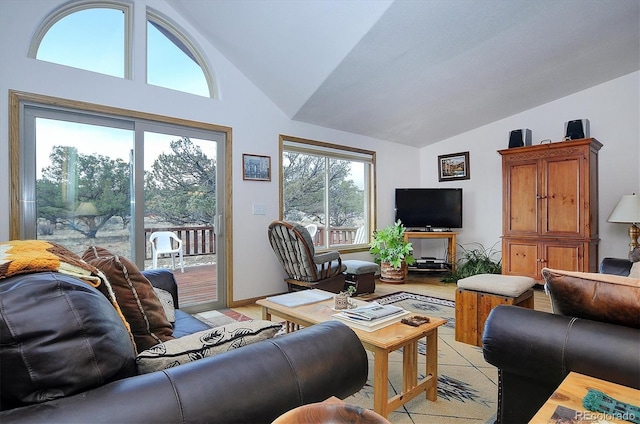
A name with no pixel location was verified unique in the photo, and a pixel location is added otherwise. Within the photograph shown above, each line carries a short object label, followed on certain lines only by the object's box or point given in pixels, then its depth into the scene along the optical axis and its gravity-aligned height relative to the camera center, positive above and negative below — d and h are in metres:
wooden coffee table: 1.64 -0.69
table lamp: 3.85 -0.06
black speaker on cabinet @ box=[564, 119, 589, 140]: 4.39 +0.99
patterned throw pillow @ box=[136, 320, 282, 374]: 0.88 -0.37
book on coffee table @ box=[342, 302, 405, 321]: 1.88 -0.56
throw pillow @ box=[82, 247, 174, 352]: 1.21 -0.32
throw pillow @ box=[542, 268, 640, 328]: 1.16 -0.30
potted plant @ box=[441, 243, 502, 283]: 5.24 -0.84
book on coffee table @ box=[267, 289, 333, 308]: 2.31 -0.61
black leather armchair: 1.09 -0.49
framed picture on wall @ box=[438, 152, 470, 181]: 5.84 +0.72
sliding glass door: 2.93 +0.21
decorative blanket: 0.80 -0.13
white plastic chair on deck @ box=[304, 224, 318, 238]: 5.02 -0.26
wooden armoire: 4.23 +0.02
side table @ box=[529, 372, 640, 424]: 0.85 -0.51
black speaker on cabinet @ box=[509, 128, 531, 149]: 4.86 +0.98
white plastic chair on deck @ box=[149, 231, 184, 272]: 3.52 -0.35
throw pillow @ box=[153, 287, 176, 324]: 1.99 -0.55
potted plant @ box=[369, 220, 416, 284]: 4.94 -0.61
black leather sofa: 0.67 -0.38
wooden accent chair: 3.54 -0.53
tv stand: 5.42 -0.41
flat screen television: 5.70 +0.03
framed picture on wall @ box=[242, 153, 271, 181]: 4.04 +0.50
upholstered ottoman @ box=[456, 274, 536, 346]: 2.53 -0.66
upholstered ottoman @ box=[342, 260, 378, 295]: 4.26 -0.81
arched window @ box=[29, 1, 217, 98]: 2.98 +1.53
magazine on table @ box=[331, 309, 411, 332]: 1.81 -0.59
